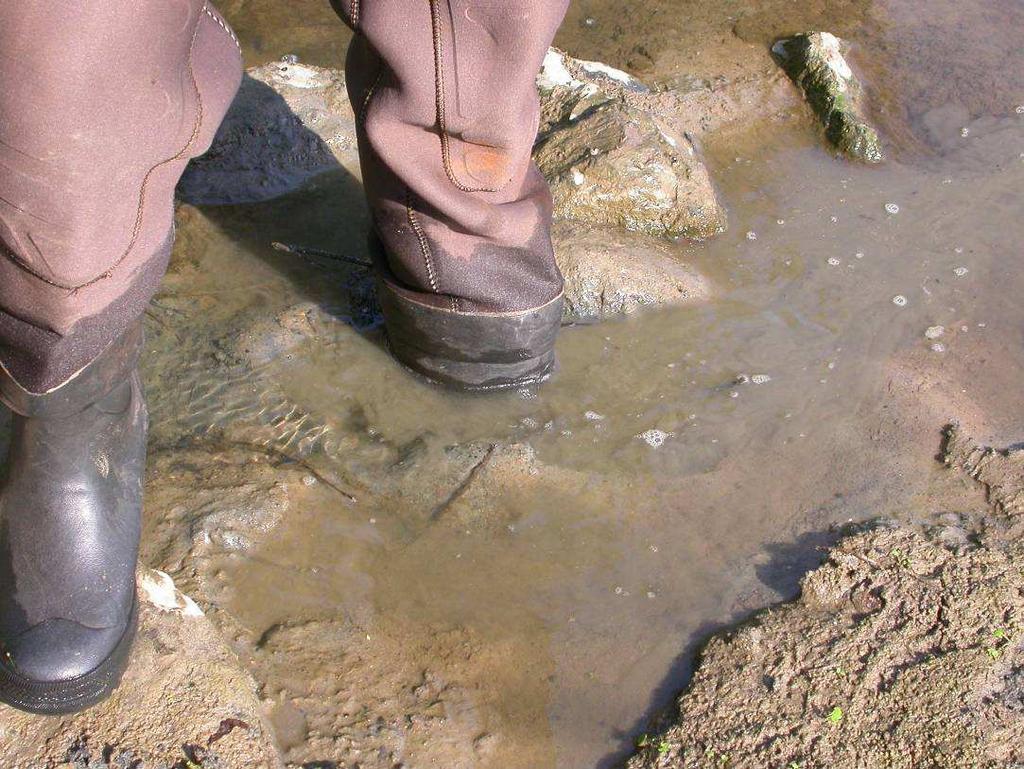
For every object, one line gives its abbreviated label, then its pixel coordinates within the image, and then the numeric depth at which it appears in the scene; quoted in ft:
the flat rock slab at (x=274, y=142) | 9.41
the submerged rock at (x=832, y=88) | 10.30
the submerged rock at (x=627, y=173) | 9.25
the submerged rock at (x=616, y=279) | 8.40
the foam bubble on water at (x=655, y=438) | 7.28
